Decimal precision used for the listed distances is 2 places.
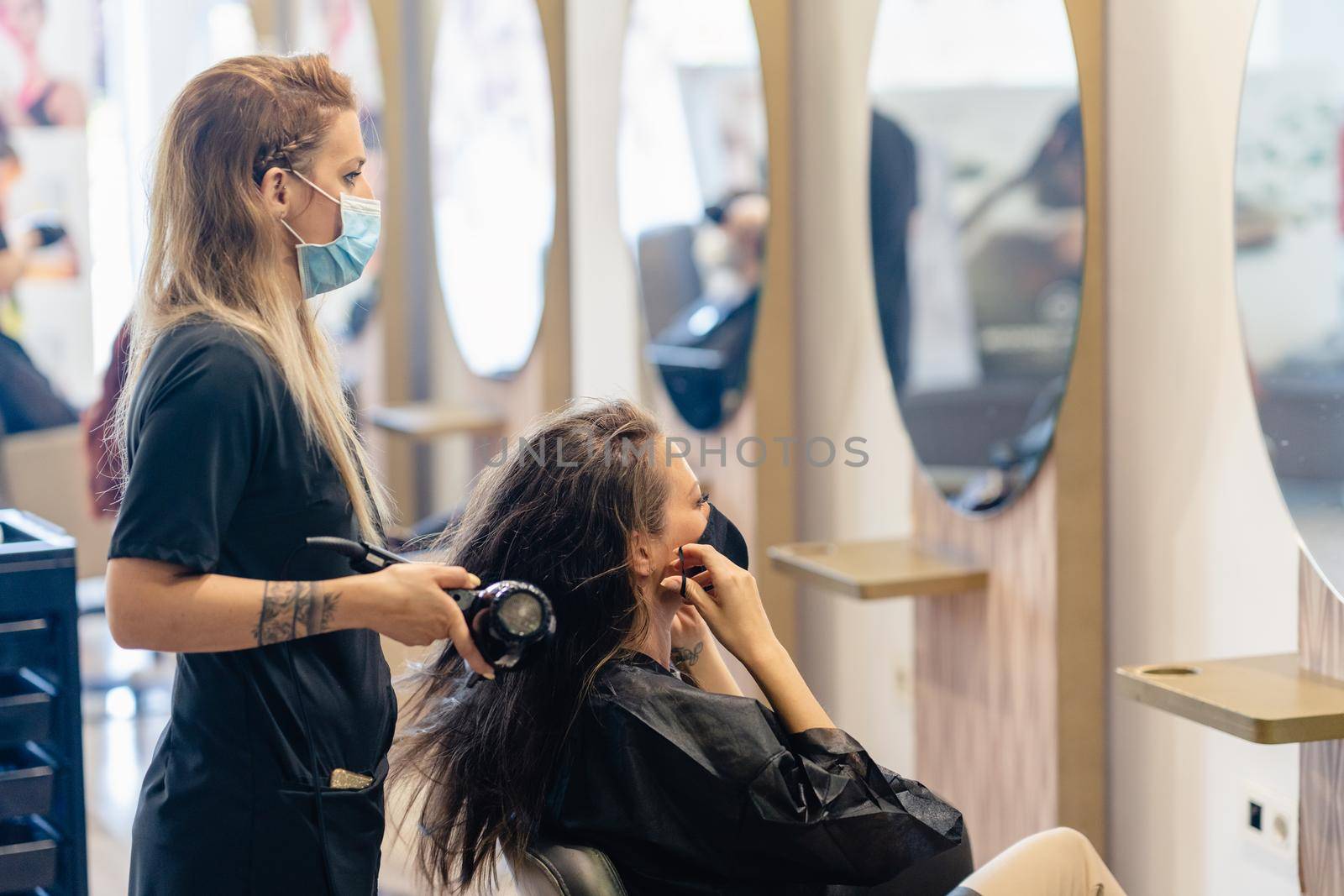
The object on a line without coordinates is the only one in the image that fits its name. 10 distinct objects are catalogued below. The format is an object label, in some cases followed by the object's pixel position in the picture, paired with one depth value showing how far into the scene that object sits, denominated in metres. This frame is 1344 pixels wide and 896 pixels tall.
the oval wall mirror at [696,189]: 5.51
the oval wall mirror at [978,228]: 4.62
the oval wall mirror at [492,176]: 7.21
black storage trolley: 3.99
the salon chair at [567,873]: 3.72
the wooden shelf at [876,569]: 4.80
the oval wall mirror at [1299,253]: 4.09
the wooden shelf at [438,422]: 7.58
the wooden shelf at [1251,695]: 3.94
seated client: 3.83
